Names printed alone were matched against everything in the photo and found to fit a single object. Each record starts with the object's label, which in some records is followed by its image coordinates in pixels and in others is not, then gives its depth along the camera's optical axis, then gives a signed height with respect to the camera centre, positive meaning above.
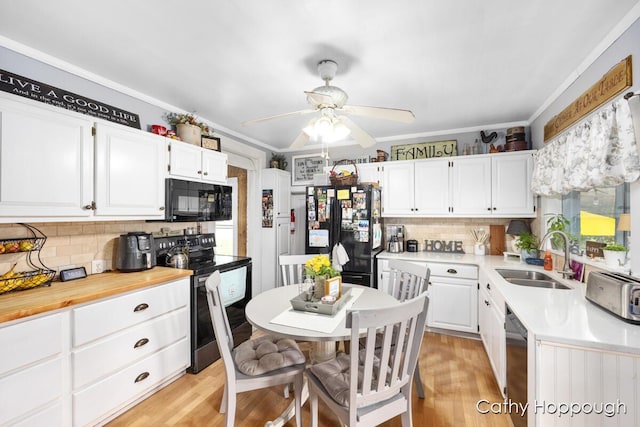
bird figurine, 3.50 +0.94
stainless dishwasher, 1.50 -0.87
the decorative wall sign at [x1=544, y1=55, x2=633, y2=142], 1.62 +0.79
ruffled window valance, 1.57 +0.39
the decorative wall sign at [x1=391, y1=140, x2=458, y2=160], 3.69 +0.84
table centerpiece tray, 1.73 -0.58
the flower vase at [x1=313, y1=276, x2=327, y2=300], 1.88 -0.49
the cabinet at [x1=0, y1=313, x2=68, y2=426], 1.40 -0.83
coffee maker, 3.75 -0.34
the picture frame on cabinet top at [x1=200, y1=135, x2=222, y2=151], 3.00 +0.76
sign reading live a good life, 1.83 +0.83
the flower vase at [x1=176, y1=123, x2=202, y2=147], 2.81 +0.81
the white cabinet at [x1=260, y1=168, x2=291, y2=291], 4.24 -0.22
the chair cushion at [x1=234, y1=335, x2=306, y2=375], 1.66 -0.89
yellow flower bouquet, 1.90 -0.37
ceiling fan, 1.89 +0.70
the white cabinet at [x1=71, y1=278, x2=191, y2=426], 1.71 -0.93
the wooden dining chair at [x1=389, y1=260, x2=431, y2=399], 2.12 -0.57
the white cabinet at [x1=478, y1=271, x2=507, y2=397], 1.96 -0.93
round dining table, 1.48 -0.62
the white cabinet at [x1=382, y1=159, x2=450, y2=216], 3.55 +0.32
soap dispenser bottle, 2.61 -0.46
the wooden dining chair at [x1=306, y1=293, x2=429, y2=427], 1.28 -0.86
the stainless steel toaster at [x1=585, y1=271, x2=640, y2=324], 1.37 -0.42
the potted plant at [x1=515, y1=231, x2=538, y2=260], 2.98 -0.35
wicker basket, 3.52 +0.42
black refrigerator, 3.36 -0.15
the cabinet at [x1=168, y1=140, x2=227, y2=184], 2.62 +0.50
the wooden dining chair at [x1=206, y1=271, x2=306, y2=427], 1.59 -0.90
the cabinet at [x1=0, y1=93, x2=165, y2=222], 1.67 +0.32
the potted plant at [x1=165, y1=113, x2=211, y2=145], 2.82 +0.86
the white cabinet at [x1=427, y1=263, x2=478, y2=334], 3.06 -0.94
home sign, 3.72 -0.45
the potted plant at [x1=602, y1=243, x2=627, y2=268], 1.80 -0.28
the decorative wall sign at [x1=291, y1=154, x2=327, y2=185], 4.52 +0.73
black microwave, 2.57 +0.12
